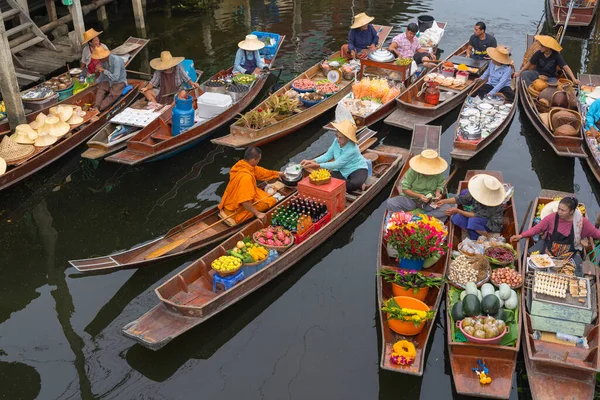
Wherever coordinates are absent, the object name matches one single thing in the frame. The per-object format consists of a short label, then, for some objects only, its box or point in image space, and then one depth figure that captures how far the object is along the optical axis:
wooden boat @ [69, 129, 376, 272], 7.22
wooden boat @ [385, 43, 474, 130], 11.02
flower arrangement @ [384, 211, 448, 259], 6.89
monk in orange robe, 8.12
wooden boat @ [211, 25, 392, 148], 10.28
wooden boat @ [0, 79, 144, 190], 9.59
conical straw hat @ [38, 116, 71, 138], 10.33
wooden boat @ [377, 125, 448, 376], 5.93
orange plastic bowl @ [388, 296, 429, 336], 6.26
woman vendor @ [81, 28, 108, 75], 11.84
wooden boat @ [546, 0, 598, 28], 16.92
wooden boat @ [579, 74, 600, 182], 9.71
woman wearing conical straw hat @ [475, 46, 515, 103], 11.54
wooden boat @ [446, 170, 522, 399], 5.80
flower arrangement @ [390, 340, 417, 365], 5.96
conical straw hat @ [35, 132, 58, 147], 10.08
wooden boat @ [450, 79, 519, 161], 9.81
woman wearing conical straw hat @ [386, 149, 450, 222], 8.05
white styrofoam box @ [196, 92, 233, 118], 11.10
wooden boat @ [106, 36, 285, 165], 9.80
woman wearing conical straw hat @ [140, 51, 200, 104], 11.41
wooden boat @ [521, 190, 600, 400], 5.70
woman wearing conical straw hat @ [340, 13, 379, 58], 13.43
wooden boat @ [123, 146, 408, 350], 6.47
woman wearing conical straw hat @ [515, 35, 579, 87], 11.73
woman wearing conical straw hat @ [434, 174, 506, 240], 7.60
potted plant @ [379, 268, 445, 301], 6.78
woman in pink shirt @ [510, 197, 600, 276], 6.96
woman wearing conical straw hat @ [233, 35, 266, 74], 12.61
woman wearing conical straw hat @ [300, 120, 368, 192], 8.75
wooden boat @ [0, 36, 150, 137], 11.47
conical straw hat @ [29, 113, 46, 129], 10.53
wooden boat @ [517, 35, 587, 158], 10.06
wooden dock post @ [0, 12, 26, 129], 10.21
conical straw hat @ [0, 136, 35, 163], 9.64
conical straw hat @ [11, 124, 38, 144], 10.02
